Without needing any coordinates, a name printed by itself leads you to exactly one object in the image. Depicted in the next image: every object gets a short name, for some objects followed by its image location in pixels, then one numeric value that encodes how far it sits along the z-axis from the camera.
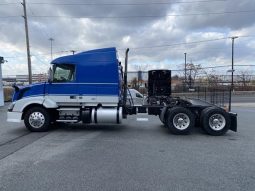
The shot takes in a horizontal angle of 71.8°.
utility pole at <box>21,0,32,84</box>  17.66
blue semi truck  6.42
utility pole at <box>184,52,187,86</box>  28.79
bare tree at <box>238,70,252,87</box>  28.88
